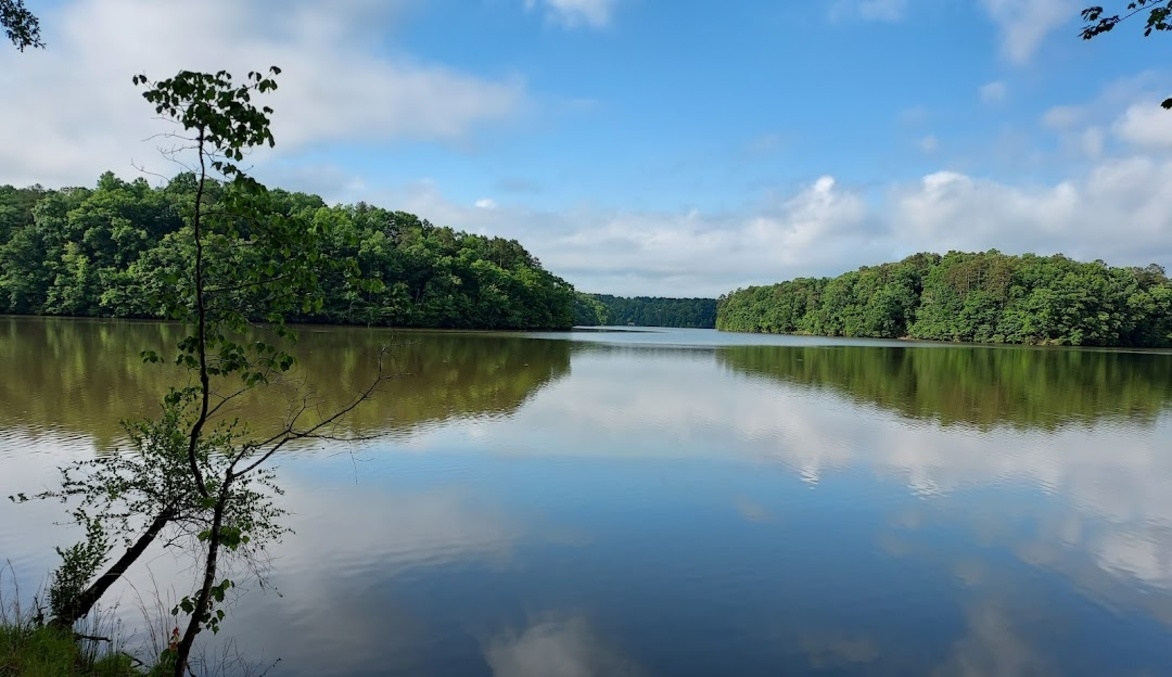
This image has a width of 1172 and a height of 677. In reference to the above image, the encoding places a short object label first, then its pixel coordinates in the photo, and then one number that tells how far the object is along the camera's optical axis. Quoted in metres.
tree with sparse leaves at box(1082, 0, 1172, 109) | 5.27
